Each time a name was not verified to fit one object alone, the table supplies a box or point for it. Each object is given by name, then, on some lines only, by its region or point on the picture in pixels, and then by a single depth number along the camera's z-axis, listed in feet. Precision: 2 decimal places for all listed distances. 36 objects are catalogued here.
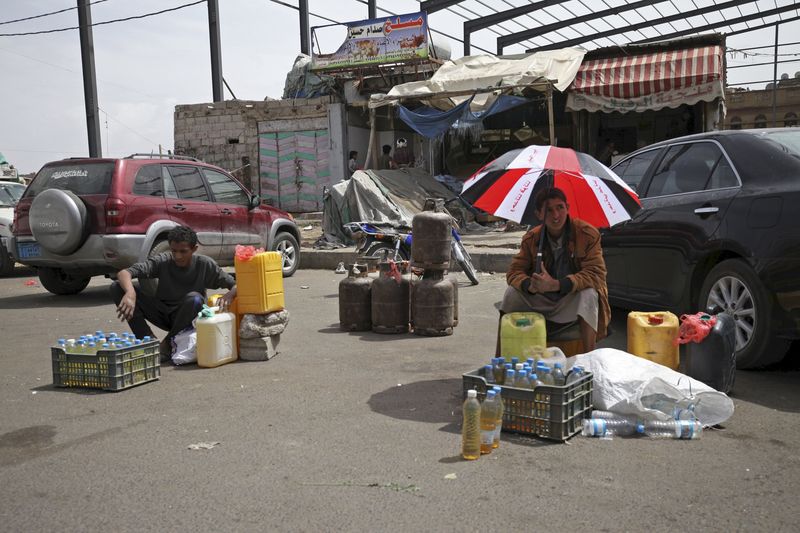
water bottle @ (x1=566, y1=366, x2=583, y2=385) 13.46
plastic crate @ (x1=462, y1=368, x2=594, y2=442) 12.69
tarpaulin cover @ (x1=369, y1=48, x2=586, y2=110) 53.83
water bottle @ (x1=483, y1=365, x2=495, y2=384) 13.97
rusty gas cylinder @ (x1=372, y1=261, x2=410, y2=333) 24.47
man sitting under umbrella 16.01
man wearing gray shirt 19.83
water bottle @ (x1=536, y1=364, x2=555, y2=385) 13.41
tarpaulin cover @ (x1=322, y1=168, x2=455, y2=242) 51.11
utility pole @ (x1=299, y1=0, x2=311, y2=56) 93.56
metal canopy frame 93.09
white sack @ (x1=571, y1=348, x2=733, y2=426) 13.65
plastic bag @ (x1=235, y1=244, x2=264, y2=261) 19.83
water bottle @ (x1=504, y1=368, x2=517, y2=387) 13.44
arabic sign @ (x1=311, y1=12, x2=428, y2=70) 62.13
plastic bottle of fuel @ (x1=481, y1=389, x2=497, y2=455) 12.47
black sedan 15.85
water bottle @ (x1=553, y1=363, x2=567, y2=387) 13.32
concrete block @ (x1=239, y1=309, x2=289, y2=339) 20.25
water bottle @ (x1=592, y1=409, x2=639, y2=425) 13.65
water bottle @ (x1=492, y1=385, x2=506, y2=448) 12.61
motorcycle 34.01
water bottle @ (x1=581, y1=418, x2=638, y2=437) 13.24
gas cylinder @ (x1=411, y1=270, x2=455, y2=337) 23.57
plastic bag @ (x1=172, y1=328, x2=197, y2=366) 19.97
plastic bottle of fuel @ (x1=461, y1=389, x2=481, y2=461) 12.11
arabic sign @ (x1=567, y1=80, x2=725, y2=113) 51.34
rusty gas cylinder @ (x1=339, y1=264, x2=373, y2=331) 25.21
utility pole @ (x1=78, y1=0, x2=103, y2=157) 77.10
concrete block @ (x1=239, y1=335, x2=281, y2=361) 20.35
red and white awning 51.52
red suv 30.09
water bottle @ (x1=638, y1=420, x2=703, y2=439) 13.12
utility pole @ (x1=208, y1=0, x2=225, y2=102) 82.94
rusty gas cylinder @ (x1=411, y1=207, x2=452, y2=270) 23.98
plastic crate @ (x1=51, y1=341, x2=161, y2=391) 17.01
